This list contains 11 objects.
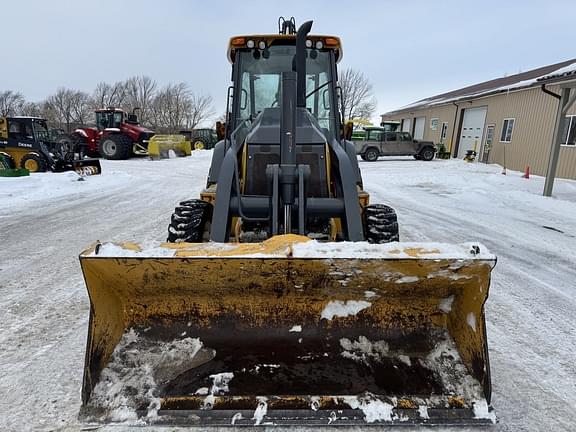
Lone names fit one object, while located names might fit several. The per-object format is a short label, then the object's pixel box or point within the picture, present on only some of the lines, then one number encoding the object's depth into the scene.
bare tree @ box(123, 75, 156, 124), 57.59
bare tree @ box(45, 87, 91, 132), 56.50
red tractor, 19.33
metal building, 13.45
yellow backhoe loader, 1.84
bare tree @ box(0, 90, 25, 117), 55.35
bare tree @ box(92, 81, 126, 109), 59.91
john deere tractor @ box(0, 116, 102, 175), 12.66
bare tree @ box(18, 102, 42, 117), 50.36
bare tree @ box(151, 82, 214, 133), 52.59
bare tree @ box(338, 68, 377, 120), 52.82
